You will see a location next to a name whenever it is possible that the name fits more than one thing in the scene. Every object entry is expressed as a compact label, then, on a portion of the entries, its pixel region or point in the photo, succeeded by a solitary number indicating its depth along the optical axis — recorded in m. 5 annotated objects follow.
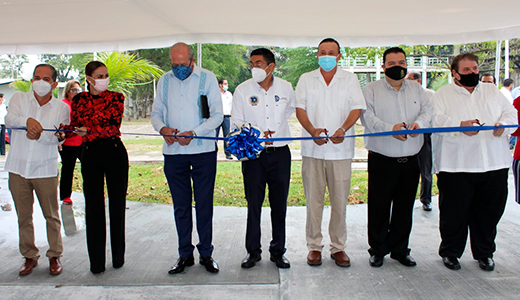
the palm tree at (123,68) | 6.62
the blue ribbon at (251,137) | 3.33
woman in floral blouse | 3.55
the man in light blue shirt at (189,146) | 3.59
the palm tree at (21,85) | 10.06
